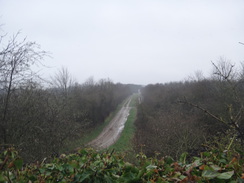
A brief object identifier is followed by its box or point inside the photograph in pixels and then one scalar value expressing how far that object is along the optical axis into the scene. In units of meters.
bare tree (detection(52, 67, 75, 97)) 34.52
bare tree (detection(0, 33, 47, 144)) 5.97
